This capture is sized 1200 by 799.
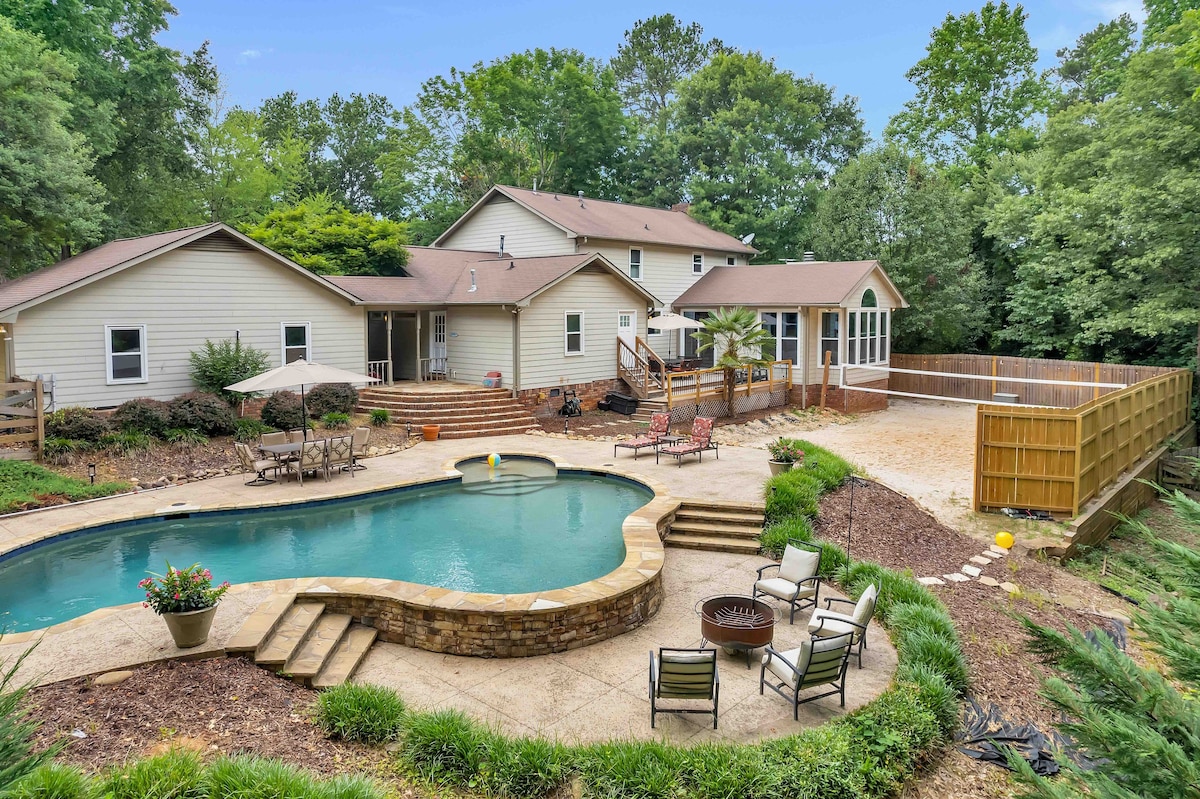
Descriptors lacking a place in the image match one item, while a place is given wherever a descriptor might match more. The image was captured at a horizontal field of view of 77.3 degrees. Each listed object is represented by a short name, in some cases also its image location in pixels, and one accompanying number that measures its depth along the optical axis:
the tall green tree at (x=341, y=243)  26.97
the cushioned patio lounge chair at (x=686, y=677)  6.36
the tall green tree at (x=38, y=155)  19.34
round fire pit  7.70
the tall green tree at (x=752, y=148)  39.53
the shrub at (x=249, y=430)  17.28
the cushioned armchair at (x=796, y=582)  8.94
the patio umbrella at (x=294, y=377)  14.74
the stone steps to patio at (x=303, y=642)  7.29
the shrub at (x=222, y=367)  18.33
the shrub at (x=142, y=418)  16.05
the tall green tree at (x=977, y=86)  41.44
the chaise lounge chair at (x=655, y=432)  17.22
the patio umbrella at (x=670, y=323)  25.64
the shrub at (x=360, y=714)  6.20
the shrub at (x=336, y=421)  18.95
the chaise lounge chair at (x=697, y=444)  16.47
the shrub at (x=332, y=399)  19.53
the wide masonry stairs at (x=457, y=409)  20.25
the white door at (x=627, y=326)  25.25
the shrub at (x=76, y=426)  15.15
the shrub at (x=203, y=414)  16.56
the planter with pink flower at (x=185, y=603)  7.20
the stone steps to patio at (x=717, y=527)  11.59
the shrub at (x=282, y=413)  18.30
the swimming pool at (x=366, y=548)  9.86
